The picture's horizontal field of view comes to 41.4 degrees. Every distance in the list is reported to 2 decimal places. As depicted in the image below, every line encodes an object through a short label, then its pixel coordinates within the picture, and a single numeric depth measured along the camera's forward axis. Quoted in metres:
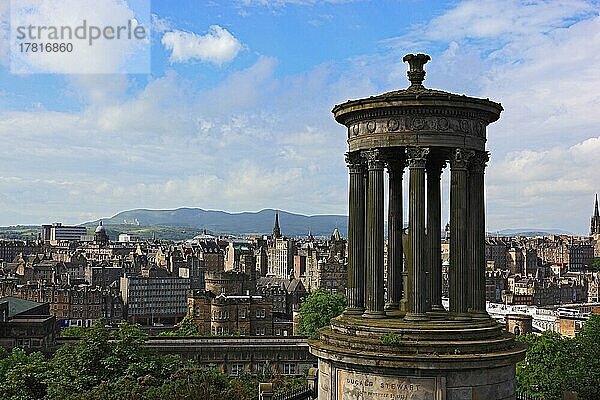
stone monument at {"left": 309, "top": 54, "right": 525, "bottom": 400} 20.08
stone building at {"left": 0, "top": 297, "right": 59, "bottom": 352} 71.88
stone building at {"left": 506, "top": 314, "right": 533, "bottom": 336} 86.50
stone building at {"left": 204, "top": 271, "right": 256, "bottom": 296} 124.19
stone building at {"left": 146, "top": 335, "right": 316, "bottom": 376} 73.12
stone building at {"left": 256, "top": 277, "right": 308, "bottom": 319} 125.62
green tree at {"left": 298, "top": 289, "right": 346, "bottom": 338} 82.56
